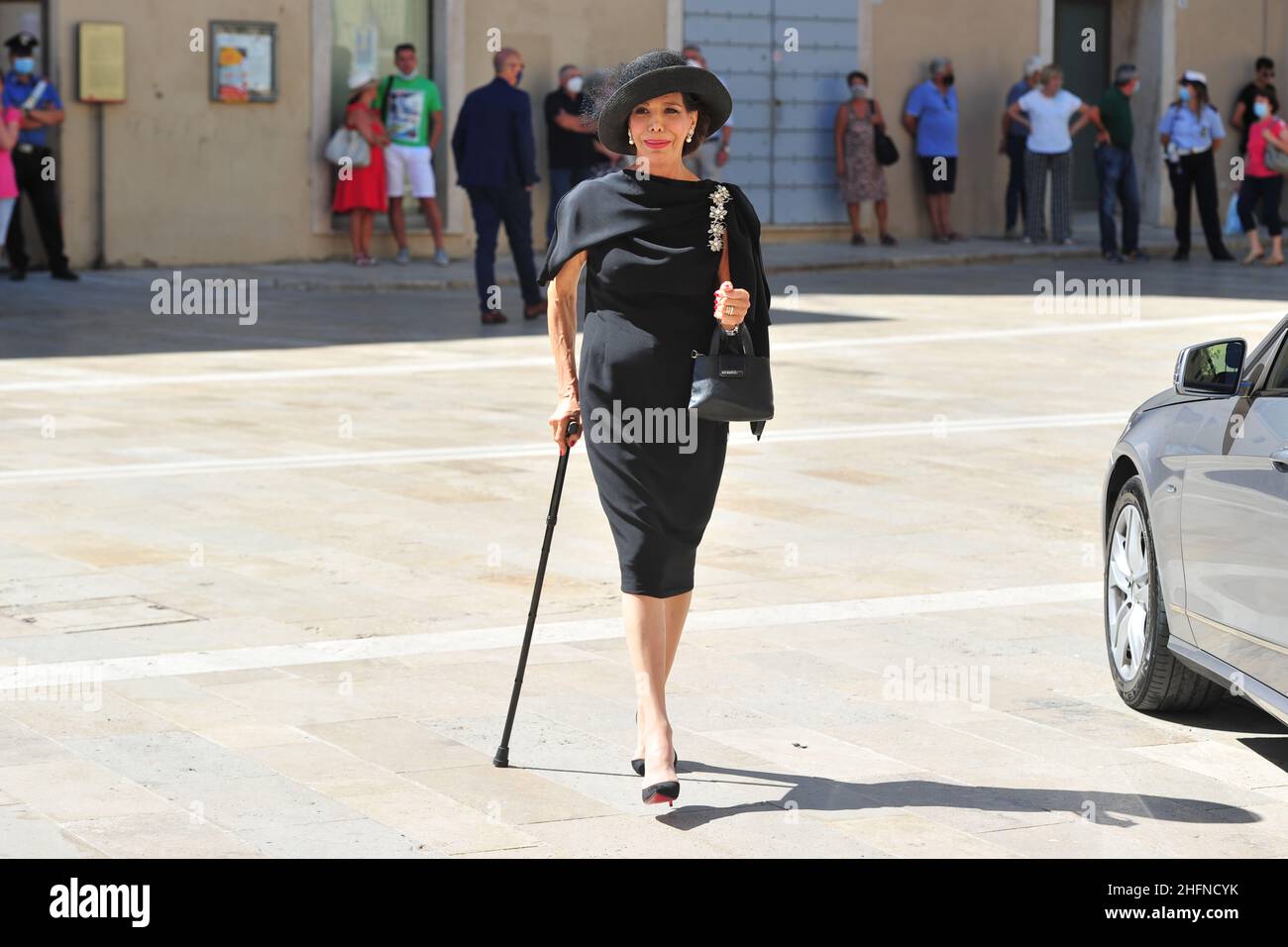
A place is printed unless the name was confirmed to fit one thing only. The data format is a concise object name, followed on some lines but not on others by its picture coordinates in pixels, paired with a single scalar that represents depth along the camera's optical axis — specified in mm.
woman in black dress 5586
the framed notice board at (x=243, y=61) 22344
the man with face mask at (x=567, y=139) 23688
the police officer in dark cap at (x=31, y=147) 20453
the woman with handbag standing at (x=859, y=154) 25984
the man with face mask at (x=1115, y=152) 25062
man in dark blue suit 17094
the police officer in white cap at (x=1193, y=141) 25156
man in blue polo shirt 26547
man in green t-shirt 22812
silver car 5453
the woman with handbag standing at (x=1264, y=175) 24125
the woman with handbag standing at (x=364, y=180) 22625
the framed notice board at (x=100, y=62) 21297
